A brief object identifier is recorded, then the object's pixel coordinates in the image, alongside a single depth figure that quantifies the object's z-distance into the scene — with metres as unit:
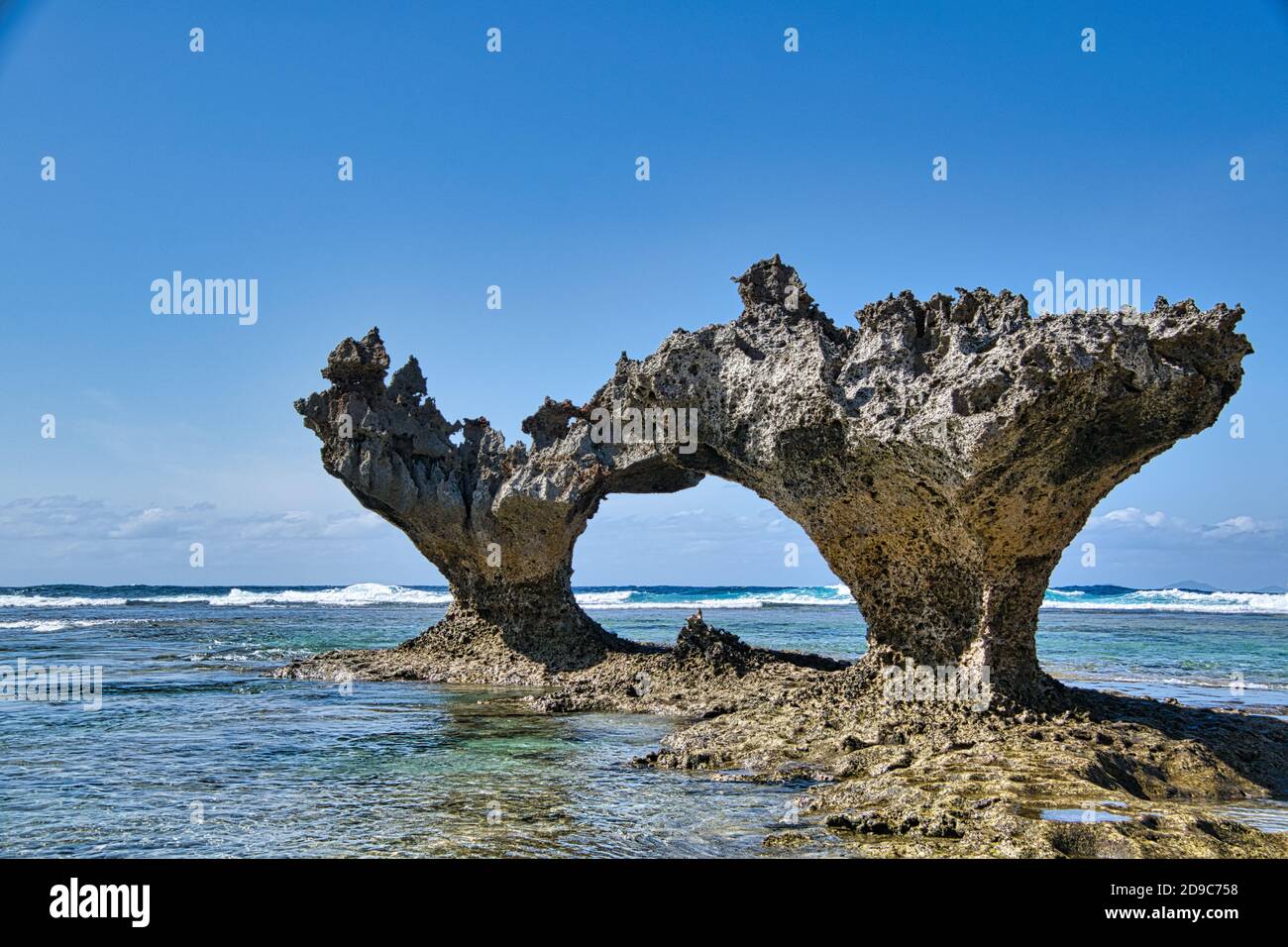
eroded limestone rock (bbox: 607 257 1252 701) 8.43
